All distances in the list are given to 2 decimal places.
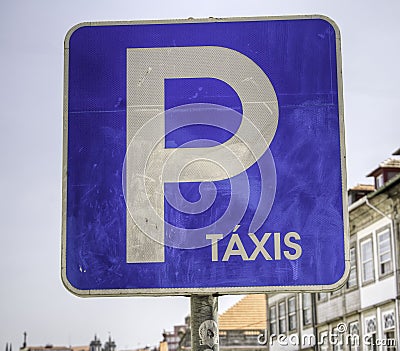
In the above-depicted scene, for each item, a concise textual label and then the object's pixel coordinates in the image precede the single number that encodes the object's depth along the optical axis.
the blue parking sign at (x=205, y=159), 3.35
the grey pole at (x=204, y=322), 3.27
